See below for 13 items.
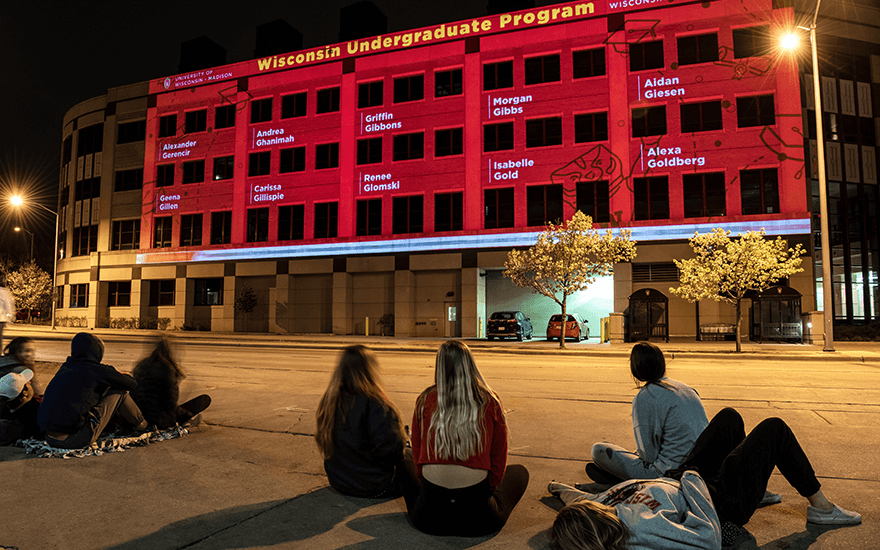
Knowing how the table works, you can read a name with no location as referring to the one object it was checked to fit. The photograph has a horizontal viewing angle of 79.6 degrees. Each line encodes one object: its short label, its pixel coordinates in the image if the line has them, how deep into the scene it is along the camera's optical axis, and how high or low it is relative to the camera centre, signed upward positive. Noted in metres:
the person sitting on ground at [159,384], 6.18 -0.85
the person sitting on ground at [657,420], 4.06 -0.83
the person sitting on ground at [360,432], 4.30 -0.97
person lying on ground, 2.98 -1.15
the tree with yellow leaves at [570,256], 24.08 +2.66
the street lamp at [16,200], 31.52 +6.75
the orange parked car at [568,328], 27.95 -0.78
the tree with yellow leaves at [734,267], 21.86 +1.96
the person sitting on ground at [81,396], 5.36 -0.86
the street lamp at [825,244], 20.19 +2.68
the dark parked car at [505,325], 28.42 -0.65
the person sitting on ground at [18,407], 5.96 -1.11
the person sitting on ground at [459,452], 3.46 -0.92
